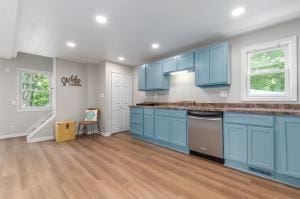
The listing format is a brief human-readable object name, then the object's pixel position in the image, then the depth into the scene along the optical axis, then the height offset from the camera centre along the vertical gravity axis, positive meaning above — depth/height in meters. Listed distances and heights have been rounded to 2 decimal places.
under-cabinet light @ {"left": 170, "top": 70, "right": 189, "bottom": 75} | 4.00 +0.69
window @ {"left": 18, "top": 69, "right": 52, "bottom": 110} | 5.03 +0.31
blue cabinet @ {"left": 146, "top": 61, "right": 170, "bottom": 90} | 4.43 +0.60
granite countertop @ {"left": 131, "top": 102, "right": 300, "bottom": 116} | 2.19 -0.16
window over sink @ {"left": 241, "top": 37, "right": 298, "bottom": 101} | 2.60 +0.49
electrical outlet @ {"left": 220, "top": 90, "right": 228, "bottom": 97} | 3.34 +0.12
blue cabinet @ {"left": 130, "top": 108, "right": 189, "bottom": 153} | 3.46 -0.71
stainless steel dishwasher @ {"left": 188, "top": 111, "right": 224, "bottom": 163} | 2.80 -0.68
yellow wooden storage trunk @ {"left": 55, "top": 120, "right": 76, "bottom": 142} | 4.43 -0.90
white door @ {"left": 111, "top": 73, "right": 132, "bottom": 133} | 5.26 -0.04
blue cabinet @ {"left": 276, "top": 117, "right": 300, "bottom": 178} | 2.03 -0.62
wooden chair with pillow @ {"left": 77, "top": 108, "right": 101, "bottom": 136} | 4.87 -0.74
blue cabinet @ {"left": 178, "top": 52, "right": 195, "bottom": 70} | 3.64 +0.90
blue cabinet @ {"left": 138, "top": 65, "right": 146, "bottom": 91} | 4.96 +0.66
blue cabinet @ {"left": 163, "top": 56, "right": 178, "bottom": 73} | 4.00 +0.89
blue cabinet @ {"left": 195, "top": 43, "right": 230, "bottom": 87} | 3.12 +0.69
